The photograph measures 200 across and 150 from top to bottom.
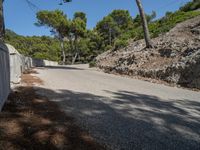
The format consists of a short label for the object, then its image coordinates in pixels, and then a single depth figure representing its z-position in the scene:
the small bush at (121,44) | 16.22
